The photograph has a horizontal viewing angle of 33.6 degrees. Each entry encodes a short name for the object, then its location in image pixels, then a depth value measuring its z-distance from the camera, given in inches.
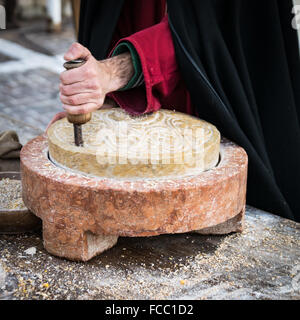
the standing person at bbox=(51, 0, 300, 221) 76.5
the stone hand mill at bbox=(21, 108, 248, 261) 62.7
